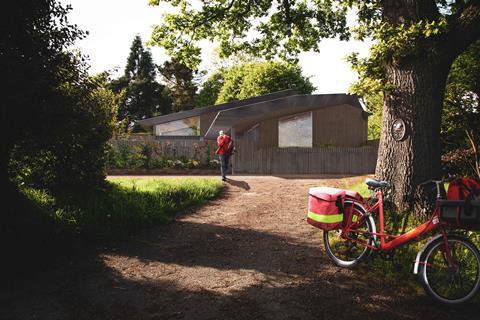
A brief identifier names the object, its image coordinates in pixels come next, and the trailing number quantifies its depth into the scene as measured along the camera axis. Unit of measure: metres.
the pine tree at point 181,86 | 55.53
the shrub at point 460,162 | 8.50
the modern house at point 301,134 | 17.14
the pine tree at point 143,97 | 57.25
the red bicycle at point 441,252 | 3.81
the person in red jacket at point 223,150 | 13.48
